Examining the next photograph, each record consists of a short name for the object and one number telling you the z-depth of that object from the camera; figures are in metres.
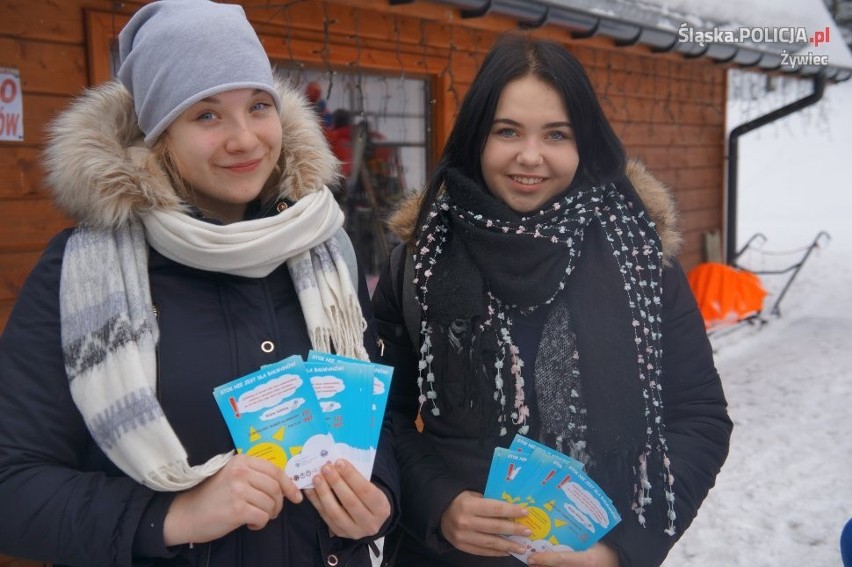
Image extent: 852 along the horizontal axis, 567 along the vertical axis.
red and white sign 2.96
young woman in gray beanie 1.32
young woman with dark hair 1.67
